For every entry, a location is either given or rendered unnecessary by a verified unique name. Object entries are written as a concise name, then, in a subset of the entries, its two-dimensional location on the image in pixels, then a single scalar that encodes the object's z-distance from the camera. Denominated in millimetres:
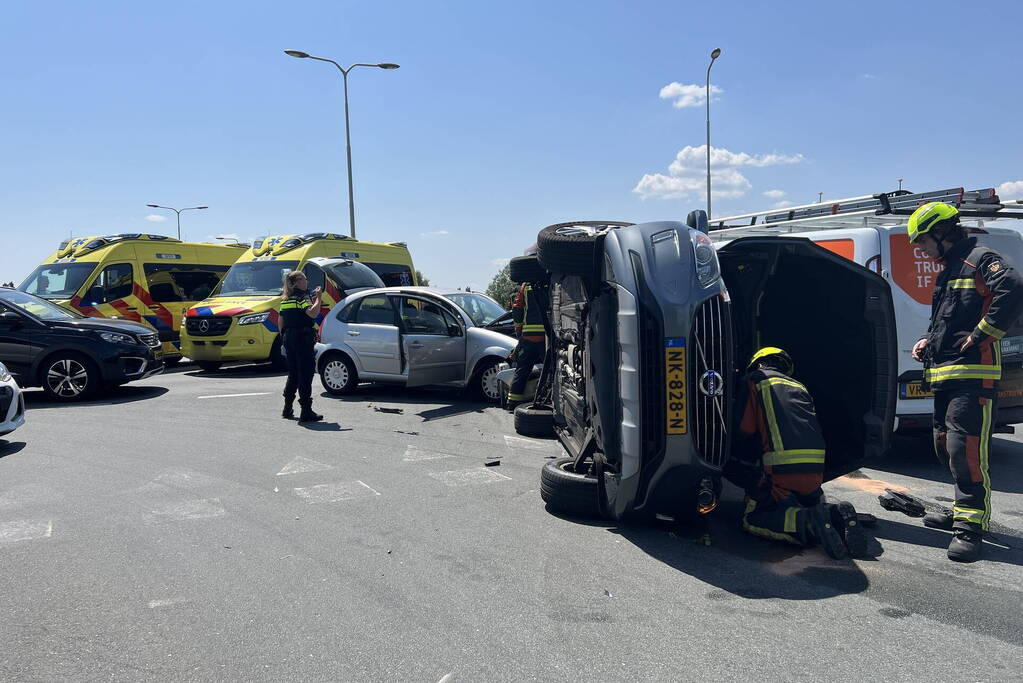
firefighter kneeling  4422
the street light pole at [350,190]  24578
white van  6207
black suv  10508
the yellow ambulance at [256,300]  13875
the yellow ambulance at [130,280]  15227
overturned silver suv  4297
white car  7363
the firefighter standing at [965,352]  4422
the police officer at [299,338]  8922
